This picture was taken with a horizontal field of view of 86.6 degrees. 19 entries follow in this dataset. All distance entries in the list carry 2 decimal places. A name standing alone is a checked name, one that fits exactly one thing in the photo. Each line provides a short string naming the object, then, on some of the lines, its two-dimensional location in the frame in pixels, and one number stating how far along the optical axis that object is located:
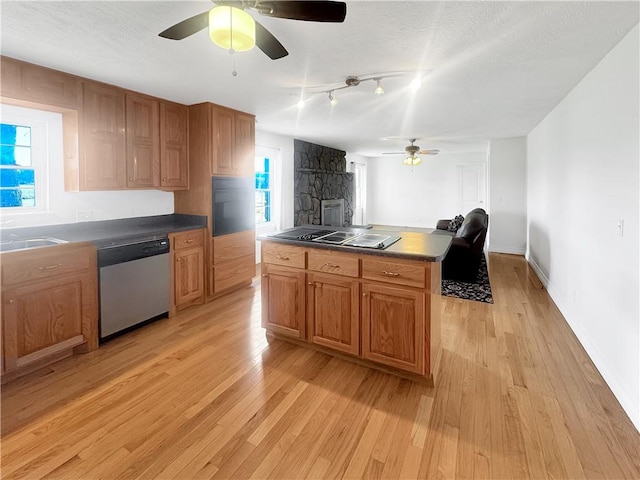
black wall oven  3.96
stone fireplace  6.61
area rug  4.07
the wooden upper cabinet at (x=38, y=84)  2.53
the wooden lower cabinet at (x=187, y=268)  3.52
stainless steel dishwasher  2.86
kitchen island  2.27
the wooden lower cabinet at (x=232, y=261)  4.00
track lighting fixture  2.86
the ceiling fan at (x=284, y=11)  1.47
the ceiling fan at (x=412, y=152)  6.68
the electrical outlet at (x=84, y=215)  3.29
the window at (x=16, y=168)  2.84
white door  9.42
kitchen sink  2.66
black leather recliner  4.59
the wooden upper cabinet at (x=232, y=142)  3.89
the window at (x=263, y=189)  5.82
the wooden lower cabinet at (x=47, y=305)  2.29
